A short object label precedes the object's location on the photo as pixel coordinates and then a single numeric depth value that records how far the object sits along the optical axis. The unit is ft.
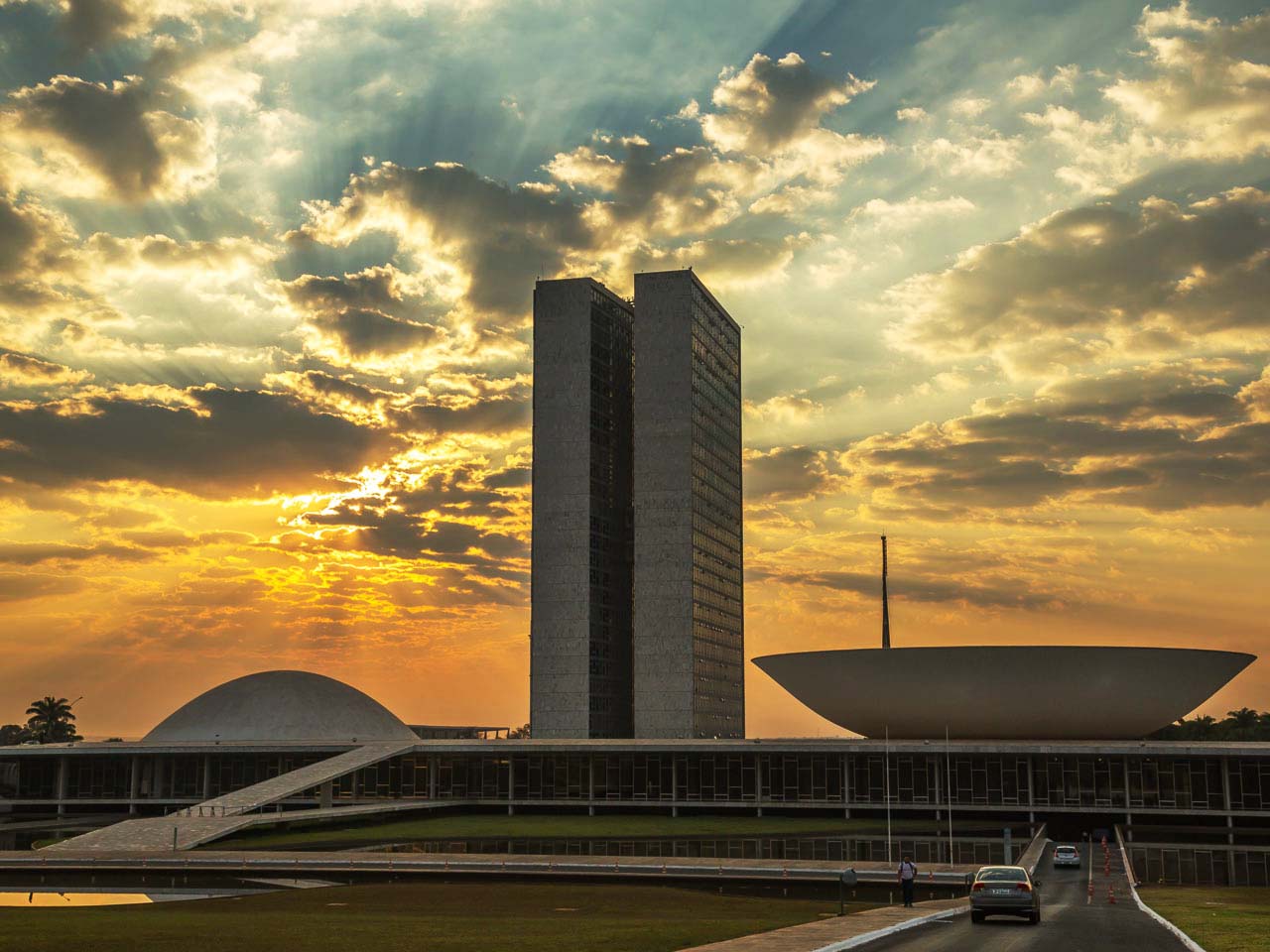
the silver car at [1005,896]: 111.14
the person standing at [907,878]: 124.06
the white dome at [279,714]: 375.25
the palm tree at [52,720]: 568.00
